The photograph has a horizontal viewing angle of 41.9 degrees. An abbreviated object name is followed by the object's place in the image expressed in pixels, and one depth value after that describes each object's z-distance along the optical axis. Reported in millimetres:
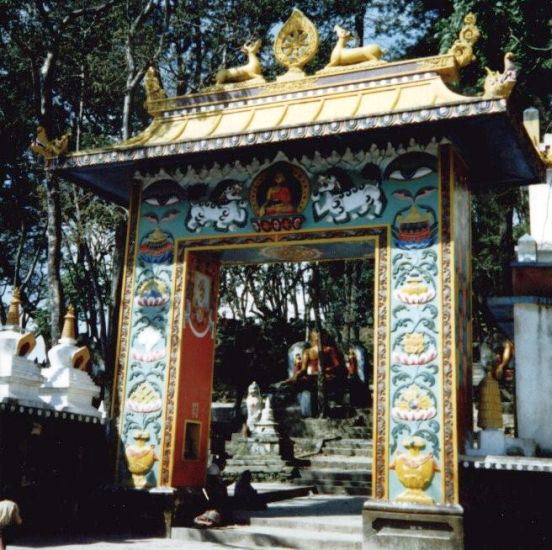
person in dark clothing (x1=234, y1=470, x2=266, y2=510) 11320
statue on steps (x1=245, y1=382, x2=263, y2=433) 20203
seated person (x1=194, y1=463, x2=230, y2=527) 9633
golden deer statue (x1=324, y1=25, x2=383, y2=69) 10453
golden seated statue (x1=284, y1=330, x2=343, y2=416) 24062
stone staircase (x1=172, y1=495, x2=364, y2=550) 8672
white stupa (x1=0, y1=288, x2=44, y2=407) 8945
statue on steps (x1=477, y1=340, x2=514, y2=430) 8922
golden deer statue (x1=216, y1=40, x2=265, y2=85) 11258
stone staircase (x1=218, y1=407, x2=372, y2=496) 16156
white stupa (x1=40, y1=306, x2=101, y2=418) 9812
